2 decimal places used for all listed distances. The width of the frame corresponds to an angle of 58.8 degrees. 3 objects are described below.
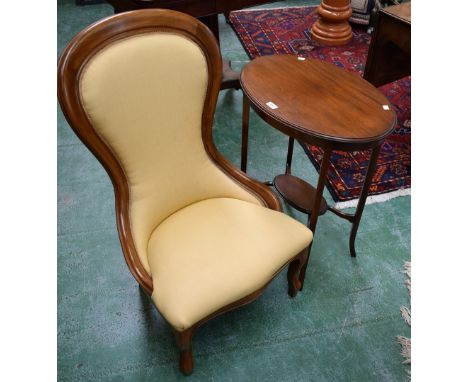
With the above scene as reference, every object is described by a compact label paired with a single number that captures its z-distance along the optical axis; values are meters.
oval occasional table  1.27
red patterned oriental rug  2.11
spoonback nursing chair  1.10
